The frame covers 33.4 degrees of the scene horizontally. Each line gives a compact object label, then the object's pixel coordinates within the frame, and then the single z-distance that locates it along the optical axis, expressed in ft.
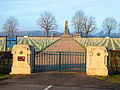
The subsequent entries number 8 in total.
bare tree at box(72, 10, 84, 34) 296.30
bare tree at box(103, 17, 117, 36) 305.36
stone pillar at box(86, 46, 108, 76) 35.96
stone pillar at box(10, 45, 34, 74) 36.88
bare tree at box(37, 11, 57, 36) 312.50
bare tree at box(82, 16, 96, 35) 293.02
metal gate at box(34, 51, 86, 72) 42.19
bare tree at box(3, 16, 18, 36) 260.85
